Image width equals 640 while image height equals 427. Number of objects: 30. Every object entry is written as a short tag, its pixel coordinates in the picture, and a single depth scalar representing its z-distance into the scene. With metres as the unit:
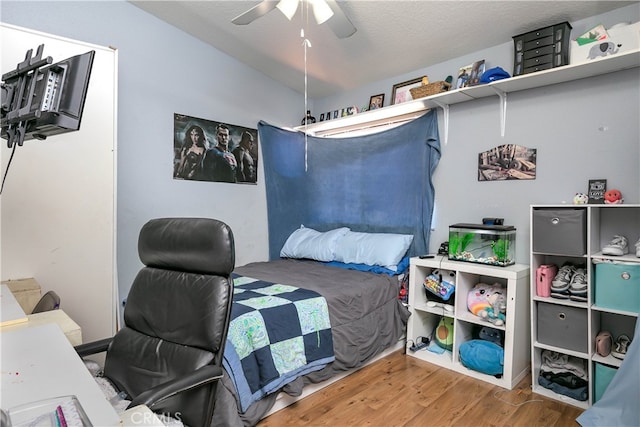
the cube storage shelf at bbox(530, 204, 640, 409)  1.96
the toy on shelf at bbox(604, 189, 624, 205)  2.12
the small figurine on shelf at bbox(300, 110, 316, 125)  3.92
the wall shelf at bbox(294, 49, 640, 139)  2.13
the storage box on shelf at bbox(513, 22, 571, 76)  2.29
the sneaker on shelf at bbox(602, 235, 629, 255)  2.03
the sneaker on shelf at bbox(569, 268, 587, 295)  2.10
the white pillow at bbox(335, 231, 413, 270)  2.96
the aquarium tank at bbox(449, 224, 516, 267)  2.50
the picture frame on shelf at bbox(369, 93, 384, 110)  3.49
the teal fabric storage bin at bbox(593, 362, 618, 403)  1.96
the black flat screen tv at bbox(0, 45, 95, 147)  1.17
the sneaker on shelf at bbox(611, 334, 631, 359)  1.99
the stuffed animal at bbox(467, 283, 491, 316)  2.48
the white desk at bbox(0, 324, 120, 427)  0.71
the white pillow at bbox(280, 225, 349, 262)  3.34
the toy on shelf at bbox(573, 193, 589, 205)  2.26
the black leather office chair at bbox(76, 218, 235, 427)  1.20
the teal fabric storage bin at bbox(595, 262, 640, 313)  1.89
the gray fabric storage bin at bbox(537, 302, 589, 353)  2.08
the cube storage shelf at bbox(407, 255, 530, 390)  2.29
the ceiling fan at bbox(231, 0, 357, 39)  1.98
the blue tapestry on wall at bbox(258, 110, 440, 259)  3.12
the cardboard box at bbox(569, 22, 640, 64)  2.03
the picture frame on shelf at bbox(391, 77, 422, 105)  3.24
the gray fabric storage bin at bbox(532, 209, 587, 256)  2.08
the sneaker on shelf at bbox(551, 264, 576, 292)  2.18
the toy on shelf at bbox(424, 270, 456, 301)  2.63
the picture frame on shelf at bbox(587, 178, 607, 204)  2.21
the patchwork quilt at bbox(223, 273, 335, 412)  1.72
